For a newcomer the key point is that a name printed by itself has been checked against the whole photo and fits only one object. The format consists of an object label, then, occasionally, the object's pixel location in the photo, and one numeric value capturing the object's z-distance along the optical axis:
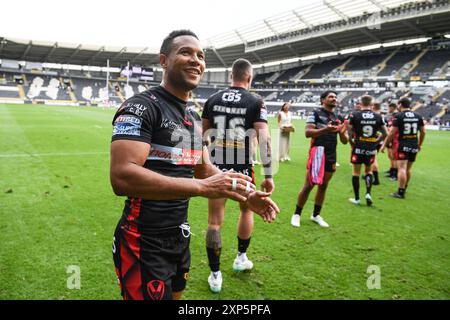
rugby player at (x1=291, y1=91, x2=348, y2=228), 5.22
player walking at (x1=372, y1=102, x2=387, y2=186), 8.55
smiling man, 1.58
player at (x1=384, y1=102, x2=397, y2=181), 9.73
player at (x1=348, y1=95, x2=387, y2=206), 6.64
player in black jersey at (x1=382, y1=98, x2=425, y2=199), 7.62
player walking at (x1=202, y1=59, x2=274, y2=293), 3.58
